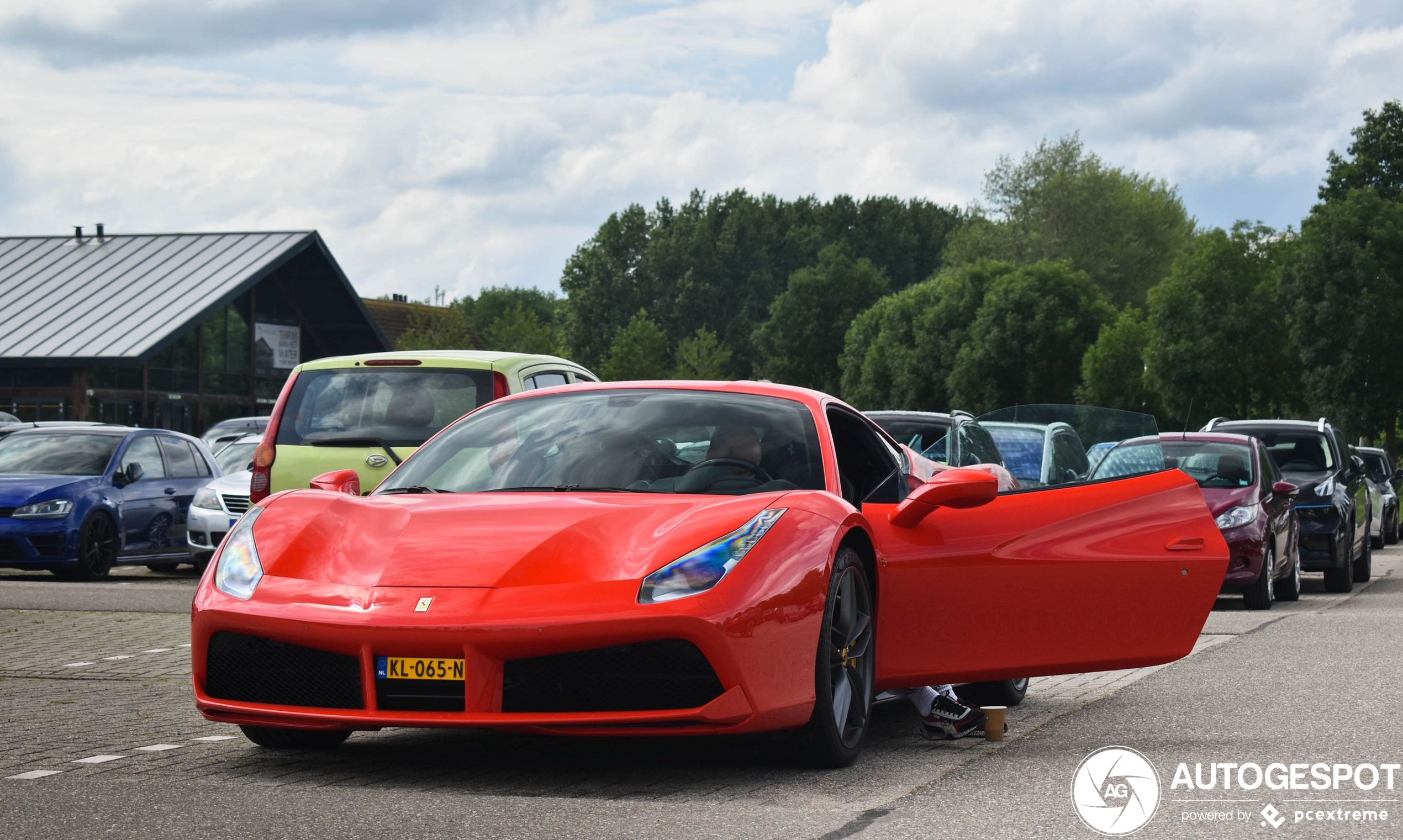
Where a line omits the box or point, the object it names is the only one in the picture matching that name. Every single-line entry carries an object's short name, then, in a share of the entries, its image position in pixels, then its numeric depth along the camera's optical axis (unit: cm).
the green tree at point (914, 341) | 8888
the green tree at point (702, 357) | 10069
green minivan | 1198
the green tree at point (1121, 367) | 7625
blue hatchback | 1673
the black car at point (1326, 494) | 1836
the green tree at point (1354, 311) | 5234
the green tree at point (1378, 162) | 5647
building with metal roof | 4419
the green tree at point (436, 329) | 6956
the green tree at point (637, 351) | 9375
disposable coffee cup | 668
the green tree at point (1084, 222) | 8819
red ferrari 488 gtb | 527
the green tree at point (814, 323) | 10438
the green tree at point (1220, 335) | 6391
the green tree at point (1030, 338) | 8206
